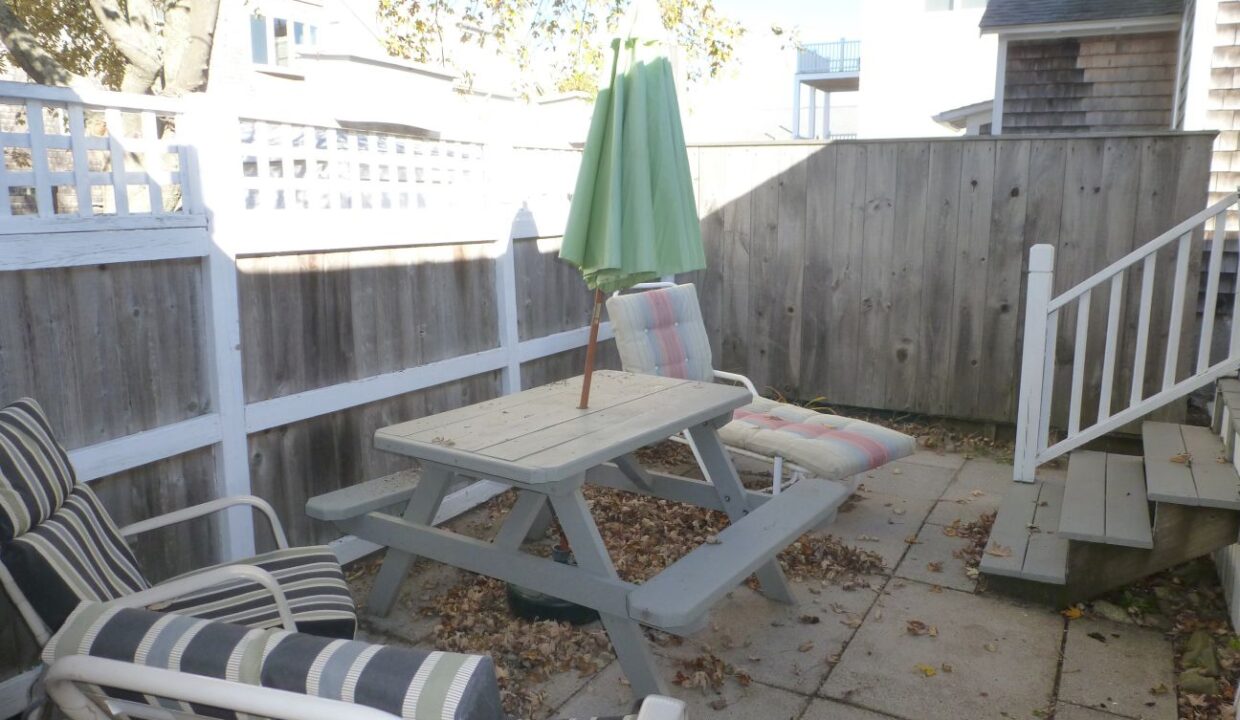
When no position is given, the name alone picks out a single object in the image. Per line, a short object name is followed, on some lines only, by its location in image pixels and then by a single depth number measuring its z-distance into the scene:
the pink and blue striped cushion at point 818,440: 3.64
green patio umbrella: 2.90
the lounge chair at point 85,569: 1.99
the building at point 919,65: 17.31
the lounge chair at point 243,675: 1.24
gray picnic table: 2.55
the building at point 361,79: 5.32
